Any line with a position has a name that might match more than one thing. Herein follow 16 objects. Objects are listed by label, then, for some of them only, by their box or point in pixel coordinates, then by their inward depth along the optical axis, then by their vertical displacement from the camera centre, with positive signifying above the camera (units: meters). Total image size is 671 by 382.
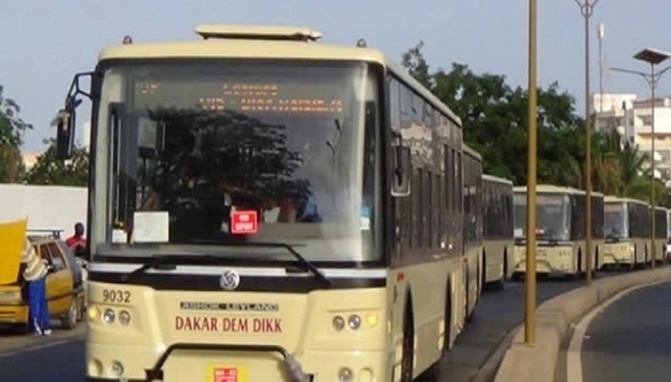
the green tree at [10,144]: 71.00 +4.76
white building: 176.00 +10.13
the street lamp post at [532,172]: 22.54 +1.21
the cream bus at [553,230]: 53.56 +1.04
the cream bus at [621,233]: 70.00 +1.27
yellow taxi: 27.52 -0.51
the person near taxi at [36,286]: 27.08 -0.42
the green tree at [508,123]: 83.25 +6.87
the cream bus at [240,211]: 12.88 +0.38
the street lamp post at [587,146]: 44.16 +3.19
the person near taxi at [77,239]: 30.98 +0.38
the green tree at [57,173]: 76.19 +3.86
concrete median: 17.83 -1.00
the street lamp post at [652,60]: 65.19 +7.76
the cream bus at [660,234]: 81.36 +1.51
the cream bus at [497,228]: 40.81 +0.88
